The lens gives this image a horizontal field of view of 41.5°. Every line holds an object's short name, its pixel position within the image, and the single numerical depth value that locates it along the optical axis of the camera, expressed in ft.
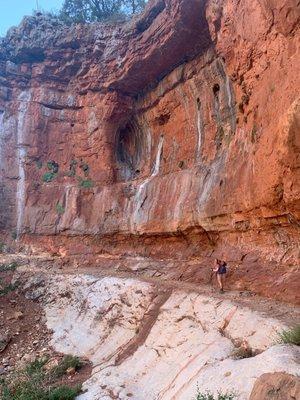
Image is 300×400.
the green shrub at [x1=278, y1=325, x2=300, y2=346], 18.22
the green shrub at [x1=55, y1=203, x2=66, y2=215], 54.08
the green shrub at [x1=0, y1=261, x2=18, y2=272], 47.97
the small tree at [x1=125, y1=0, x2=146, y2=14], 72.43
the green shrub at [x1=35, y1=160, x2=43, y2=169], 58.90
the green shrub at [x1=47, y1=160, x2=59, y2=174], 58.85
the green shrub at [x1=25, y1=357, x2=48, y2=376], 31.12
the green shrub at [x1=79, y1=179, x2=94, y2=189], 55.47
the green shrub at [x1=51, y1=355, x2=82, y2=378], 30.58
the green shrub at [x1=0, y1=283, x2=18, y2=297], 44.06
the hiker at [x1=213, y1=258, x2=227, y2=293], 32.45
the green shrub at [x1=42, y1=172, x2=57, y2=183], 57.93
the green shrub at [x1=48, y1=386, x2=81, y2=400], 25.58
